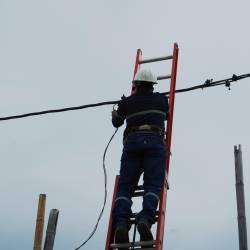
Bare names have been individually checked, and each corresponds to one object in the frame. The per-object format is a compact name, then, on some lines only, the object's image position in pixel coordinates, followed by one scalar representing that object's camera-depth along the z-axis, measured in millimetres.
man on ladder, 7952
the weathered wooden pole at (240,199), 10876
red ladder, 7689
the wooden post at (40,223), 10399
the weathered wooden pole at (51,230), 10128
